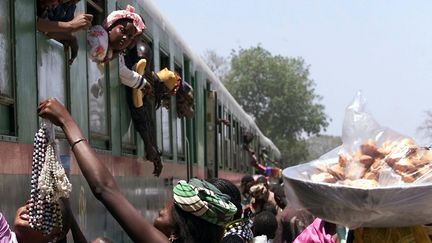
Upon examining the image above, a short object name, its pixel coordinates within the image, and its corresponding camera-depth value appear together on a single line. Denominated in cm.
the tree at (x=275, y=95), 5625
